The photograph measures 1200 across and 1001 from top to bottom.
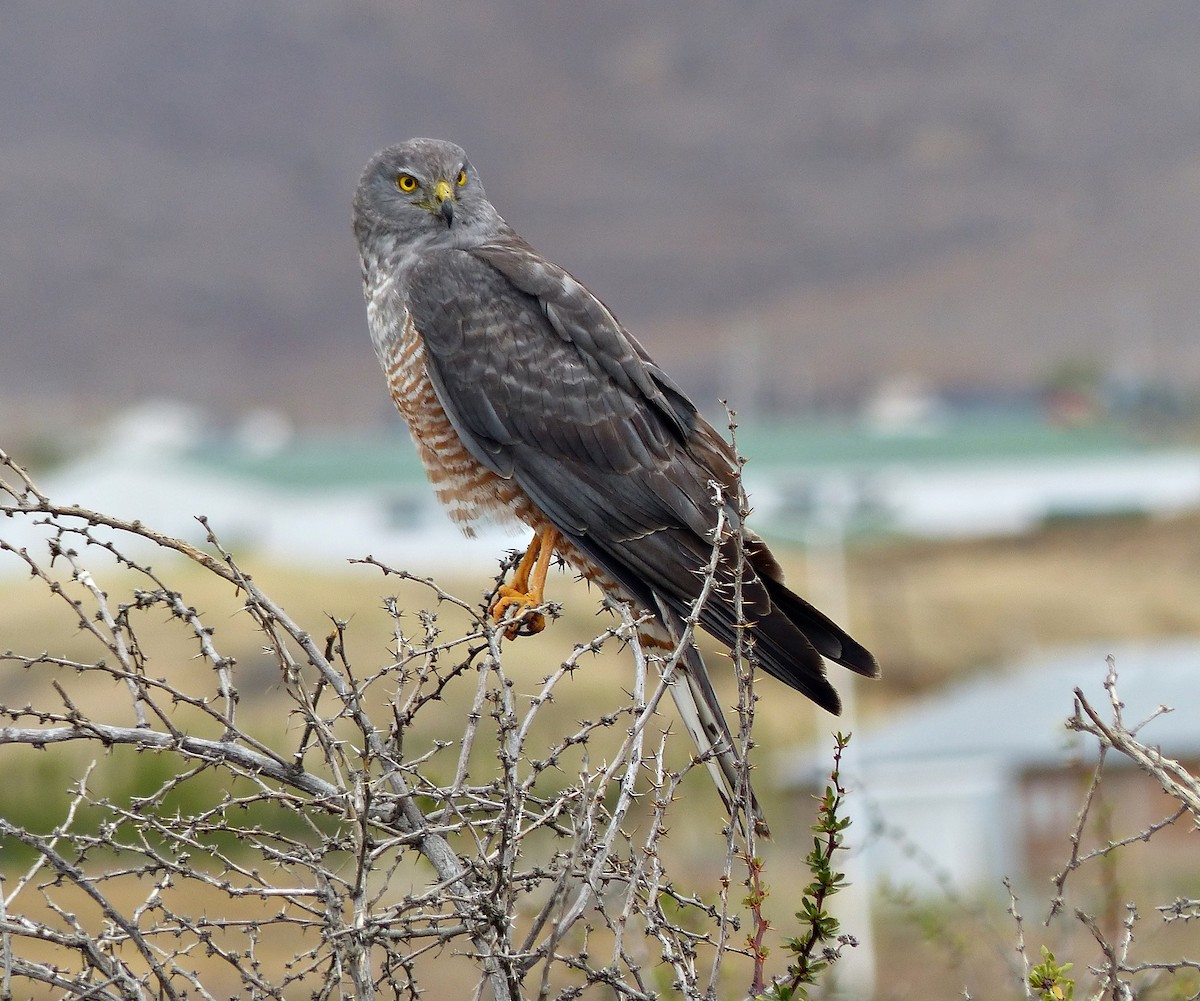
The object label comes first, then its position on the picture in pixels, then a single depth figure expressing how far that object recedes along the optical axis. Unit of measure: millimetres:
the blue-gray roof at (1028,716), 47781
